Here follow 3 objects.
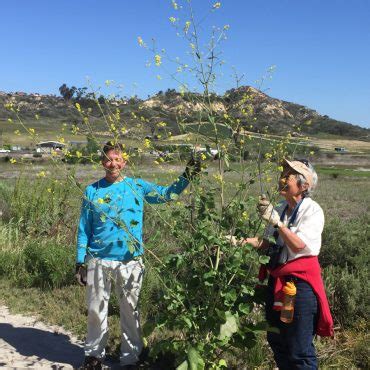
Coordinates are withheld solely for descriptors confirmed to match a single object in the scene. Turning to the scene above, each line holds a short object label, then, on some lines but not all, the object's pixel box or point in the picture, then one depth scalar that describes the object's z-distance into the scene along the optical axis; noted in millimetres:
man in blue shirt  3609
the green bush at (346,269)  4383
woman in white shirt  2887
